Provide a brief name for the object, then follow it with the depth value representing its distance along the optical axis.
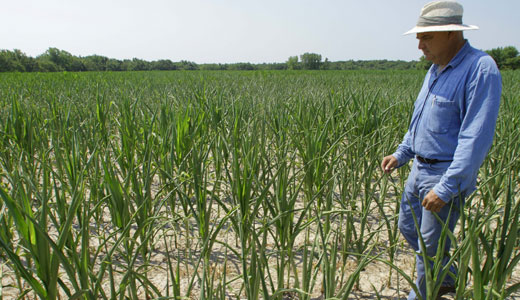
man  1.08
